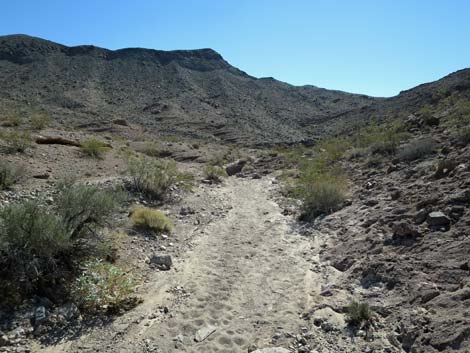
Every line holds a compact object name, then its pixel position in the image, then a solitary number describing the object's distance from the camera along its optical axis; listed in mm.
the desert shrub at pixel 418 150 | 11742
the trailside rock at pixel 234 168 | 21559
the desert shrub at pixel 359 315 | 4777
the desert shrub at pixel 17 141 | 12586
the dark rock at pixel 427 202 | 7383
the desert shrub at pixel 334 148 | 17634
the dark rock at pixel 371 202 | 9284
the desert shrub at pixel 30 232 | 5062
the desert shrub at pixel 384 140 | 14695
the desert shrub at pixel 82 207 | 6199
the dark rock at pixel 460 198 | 6852
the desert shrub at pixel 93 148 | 15281
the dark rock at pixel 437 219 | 6445
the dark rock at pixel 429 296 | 4773
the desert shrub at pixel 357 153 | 15775
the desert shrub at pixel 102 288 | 5137
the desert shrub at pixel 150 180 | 11859
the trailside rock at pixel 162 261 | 6867
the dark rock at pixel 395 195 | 8953
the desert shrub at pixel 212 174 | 17669
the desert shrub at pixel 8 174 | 9531
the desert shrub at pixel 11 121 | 18859
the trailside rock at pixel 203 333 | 4695
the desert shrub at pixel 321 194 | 10336
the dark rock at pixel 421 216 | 6989
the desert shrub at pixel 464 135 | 10459
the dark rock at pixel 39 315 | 4604
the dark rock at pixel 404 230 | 6611
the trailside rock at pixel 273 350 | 4340
